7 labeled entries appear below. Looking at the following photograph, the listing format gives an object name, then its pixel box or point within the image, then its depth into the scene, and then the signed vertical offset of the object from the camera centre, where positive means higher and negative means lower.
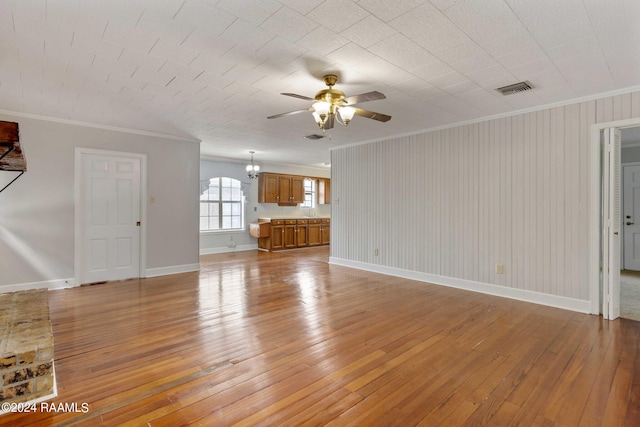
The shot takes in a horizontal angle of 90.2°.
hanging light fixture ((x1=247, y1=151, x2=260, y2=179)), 7.54 +1.00
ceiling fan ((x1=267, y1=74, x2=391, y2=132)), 2.96 +0.98
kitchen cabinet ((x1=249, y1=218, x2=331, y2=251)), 8.40 -0.59
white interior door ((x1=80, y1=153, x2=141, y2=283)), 4.80 -0.09
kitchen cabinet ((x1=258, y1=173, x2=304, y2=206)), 8.71 +0.64
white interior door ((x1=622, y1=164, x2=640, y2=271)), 5.90 -0.06
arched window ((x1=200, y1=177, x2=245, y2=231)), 7.99 +0.18
